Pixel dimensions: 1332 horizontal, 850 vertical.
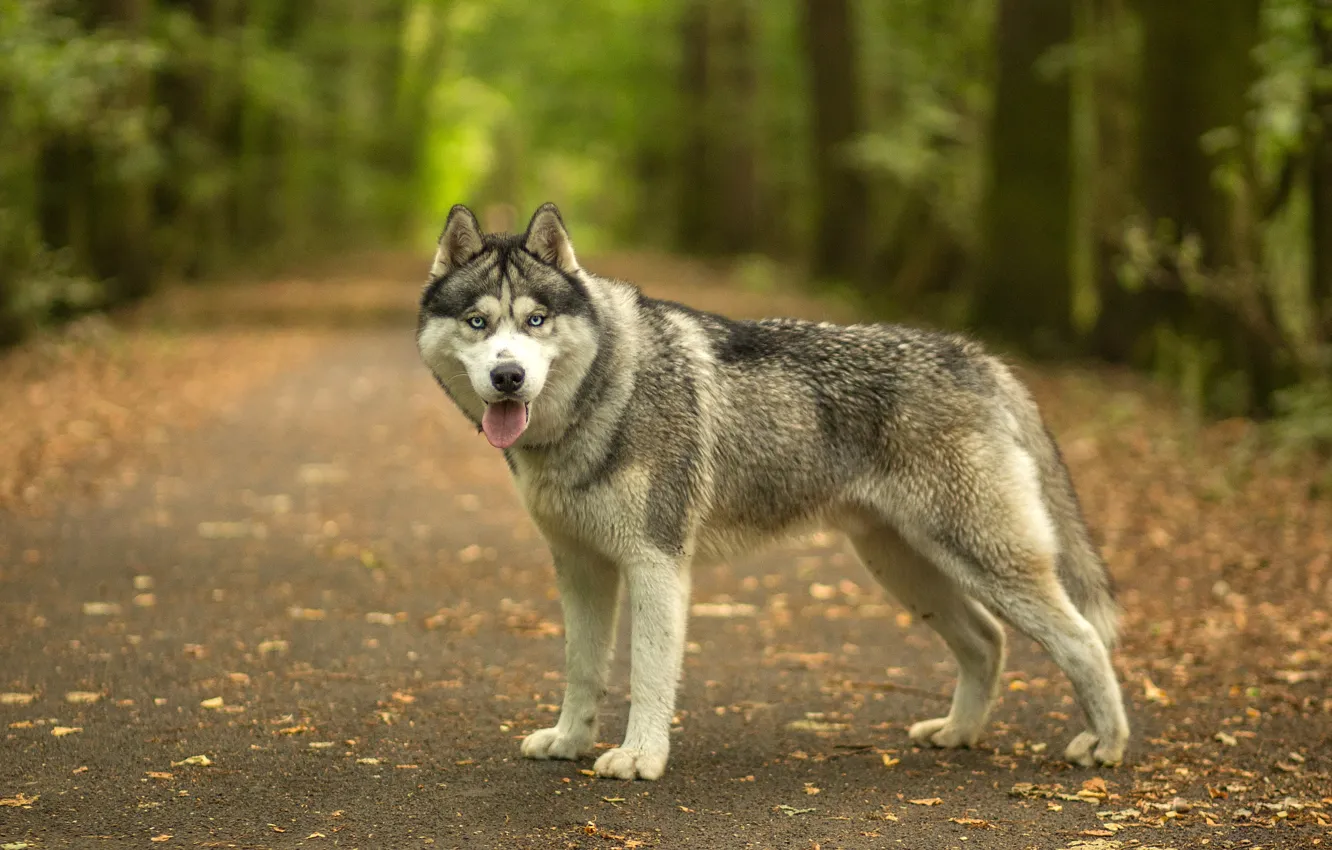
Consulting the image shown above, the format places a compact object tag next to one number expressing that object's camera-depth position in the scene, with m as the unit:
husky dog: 5.55
